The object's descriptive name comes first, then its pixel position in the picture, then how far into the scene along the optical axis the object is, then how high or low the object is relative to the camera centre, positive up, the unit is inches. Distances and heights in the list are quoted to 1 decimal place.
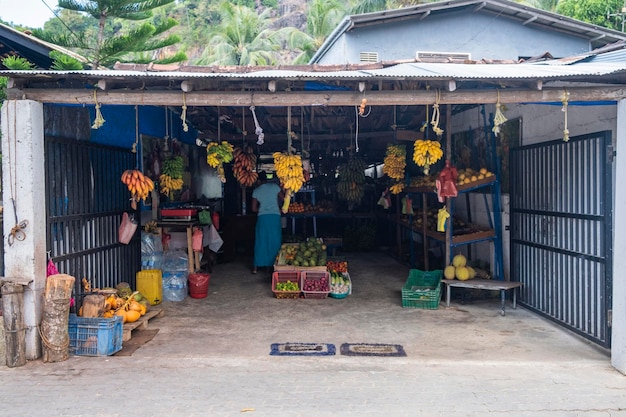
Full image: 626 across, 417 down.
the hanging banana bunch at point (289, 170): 302.8 +17.2
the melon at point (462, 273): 303.7 -48.0
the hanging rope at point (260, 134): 262.8 +35.8
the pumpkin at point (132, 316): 250.7 -58.4
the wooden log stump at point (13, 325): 205.3 -50.7
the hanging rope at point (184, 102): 221.3 +43.6
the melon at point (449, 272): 307.0 -47.4
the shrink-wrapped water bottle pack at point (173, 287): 321.4 -56.3
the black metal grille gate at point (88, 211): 238.1 -5.0
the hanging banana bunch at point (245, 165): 371.2 +25.5
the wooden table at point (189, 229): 337.4 -20.0
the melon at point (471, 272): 309.1 -47.8
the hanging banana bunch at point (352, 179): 448.8 +16.3
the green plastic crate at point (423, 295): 299.1 -60.3
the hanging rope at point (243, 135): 345.2 +51.4
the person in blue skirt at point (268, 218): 387.2 -15.3
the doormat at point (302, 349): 224.1 -69.9
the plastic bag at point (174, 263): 329.7 -41.9
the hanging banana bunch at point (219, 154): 317.2 +29.5
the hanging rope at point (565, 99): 214.7 +40.7
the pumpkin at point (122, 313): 246.3 -55.8
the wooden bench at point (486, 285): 286.8 -52.9
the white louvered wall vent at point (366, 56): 564.4 +159.9
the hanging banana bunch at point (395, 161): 374.0 +26.7
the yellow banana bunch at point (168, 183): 347.6 +11.9
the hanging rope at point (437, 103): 223.9 +42.1
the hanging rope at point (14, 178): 212.2 +10.5
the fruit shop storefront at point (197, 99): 207.5 +44.5
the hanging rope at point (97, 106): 216.7 +41.6
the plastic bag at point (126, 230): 295.6 -17.4
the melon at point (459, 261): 309.6 -40.9
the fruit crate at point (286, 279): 326.6 -54.9
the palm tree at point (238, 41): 1097.4 +368.4
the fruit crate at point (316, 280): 325.7 -54.8
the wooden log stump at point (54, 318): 211.3 -49.7
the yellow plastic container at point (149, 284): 301.6 -51.0
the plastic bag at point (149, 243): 329.4 -28.7
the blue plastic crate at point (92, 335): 219.6 -59.6
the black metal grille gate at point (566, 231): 225.9 -19.1
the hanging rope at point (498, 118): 220.1 +34.5
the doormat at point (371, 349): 224.2 -70.4
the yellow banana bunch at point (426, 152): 288.0 +25.5
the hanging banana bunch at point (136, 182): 275.0 +10.3
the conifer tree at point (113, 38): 457.1 +159.7
